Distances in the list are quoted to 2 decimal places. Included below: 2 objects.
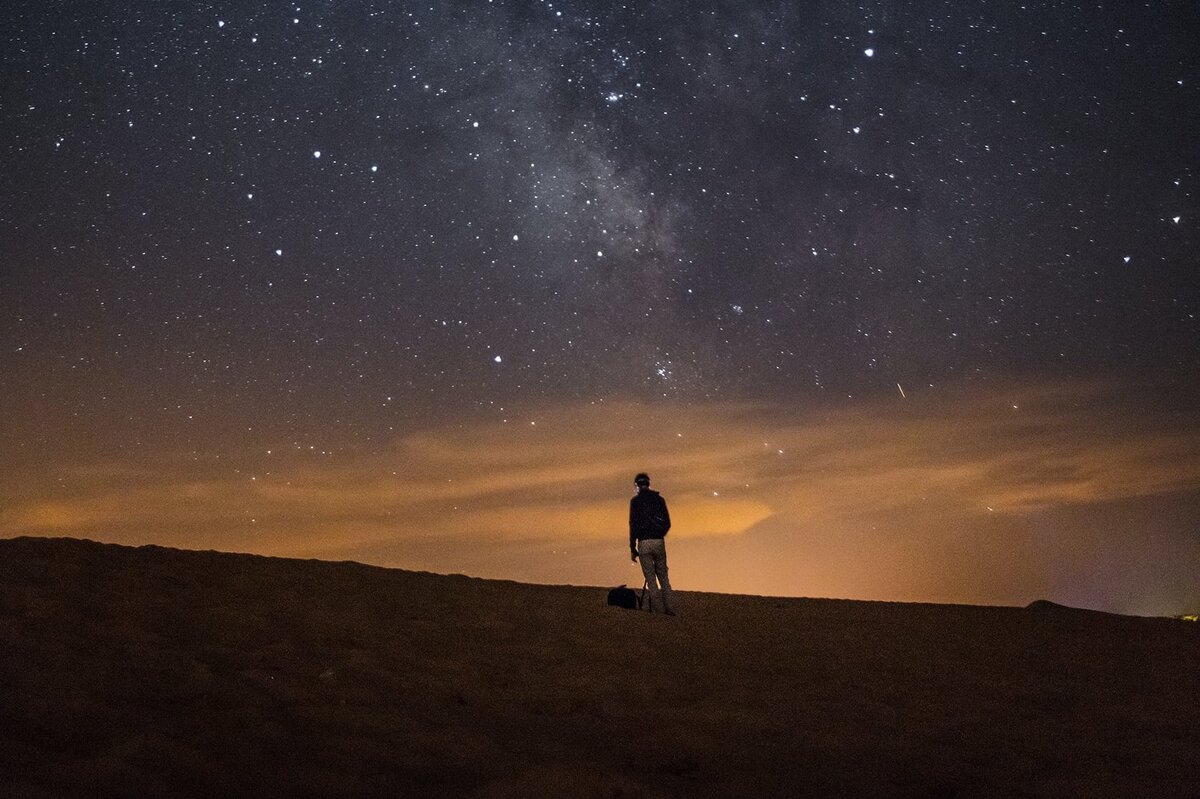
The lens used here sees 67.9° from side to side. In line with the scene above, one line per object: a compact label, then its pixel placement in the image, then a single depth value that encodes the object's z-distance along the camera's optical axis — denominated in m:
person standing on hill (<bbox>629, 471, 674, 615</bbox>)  11.36
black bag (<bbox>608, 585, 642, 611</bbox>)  11.06
